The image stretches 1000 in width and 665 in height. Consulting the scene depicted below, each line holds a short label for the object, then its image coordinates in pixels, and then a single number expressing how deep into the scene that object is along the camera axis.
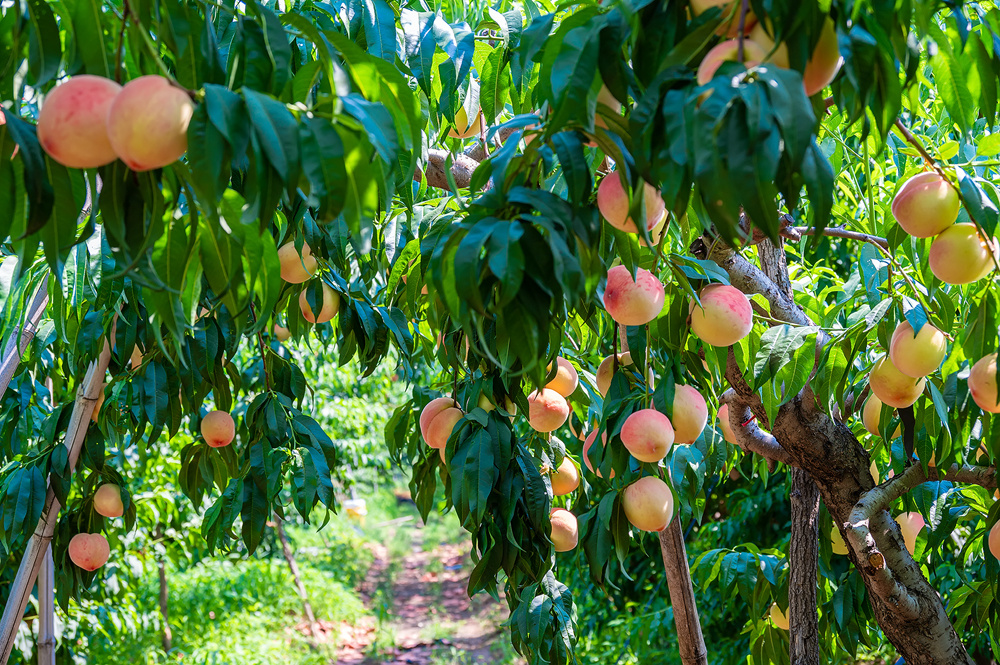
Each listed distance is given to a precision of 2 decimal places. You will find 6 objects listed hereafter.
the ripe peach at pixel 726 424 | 1.66
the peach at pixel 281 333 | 2.26
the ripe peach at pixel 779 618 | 1.92
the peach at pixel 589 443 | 1.11
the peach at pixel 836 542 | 1.76
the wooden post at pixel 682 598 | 1.63
